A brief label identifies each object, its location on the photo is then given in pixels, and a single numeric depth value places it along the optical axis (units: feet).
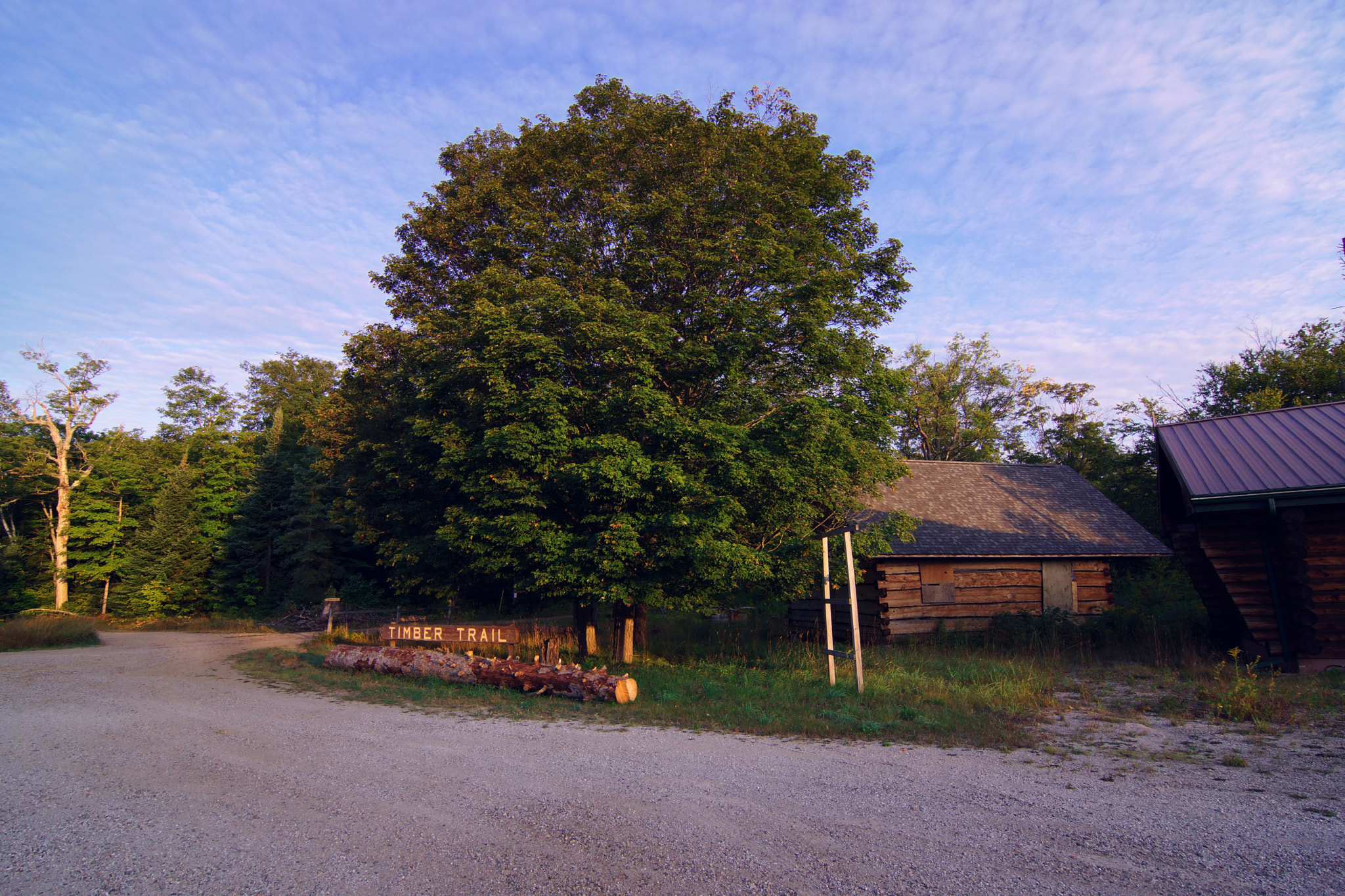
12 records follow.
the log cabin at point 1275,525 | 35.42
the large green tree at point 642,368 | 40.52
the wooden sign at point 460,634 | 47.32
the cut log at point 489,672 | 35.02
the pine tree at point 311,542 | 116.47
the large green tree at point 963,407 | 125.08
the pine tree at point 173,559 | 126.41
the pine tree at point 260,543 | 129.59
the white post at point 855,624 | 33.55
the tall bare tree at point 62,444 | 126.72
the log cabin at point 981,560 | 55.62
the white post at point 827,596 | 34.99
